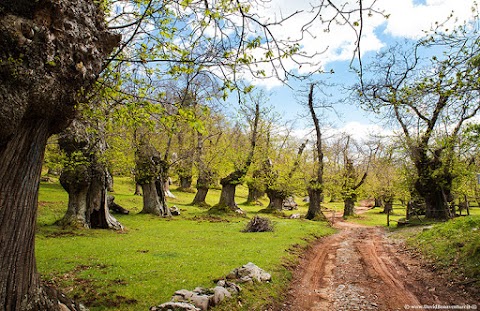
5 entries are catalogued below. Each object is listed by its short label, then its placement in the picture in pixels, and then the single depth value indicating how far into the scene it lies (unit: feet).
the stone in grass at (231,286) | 27.02
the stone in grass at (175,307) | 21.62
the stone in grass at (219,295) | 24.36
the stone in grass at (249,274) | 30.23
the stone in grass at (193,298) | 23.25
